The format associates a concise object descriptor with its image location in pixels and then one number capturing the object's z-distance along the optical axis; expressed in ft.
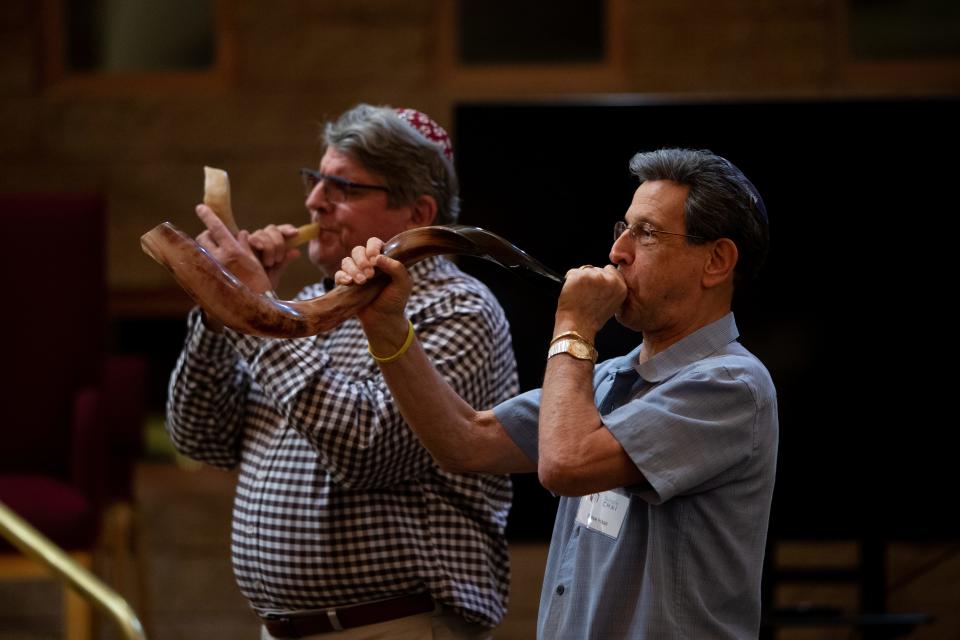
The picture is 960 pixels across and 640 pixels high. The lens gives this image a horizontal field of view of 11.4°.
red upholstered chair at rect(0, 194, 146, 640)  27.17
